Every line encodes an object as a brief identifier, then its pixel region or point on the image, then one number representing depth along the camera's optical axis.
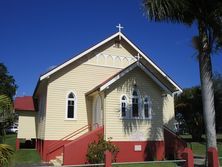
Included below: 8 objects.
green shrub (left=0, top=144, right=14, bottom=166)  8.49
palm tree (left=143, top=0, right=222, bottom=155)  16.70
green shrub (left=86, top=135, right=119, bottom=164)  18.58
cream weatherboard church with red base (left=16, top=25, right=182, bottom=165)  20.81
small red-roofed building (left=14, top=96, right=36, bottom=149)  28.74
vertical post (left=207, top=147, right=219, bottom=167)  12.46
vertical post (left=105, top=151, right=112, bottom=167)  11.26
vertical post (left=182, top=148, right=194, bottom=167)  12.47
